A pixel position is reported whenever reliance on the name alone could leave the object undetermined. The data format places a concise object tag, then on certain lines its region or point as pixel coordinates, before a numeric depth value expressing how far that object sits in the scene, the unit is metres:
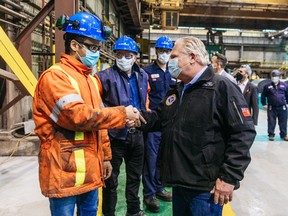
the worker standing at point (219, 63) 4.16
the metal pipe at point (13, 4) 4.47
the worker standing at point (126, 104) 2.69
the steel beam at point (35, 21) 3.70
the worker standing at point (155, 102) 3.29
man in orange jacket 1.60
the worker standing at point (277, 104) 7.32
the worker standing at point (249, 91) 5.53
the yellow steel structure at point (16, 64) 3.12
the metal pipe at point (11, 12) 4.26
